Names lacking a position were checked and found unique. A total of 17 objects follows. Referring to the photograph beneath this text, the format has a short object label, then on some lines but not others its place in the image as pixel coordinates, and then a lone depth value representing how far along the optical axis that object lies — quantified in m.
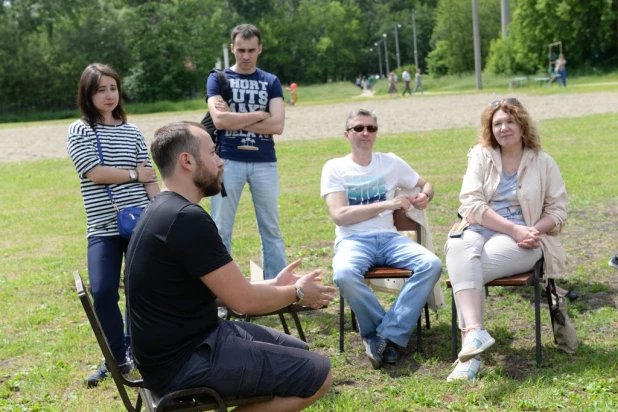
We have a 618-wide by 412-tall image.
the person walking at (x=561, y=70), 44.84
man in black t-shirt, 3.12
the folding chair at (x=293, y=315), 4.71
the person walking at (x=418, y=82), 55.04
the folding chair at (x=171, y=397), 3.14
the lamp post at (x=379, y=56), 112.44
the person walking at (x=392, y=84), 56.03
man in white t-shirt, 4.96
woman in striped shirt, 4.95
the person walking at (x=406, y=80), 54.72
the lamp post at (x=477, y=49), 48.34
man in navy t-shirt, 6.09
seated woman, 4.89
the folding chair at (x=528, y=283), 4.77
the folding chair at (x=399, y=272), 5.10
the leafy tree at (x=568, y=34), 62.69
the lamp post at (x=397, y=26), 104.16
